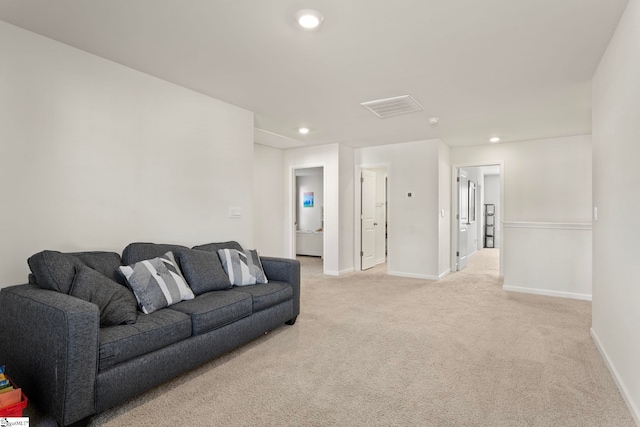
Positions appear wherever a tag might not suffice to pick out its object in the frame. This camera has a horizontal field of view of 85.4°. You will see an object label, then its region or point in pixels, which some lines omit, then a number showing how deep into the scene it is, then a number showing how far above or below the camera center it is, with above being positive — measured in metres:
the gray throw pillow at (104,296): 2.11 -0.53
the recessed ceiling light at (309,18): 2.17 +1.23
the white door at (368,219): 6.63 -0.18
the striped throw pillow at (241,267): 3.19 -0.53
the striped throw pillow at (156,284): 2.44 -0.53
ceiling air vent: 3.79 +1.20
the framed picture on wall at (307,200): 9.40 +0.29
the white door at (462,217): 6.61 -0.15
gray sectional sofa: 1.73 -0.75
